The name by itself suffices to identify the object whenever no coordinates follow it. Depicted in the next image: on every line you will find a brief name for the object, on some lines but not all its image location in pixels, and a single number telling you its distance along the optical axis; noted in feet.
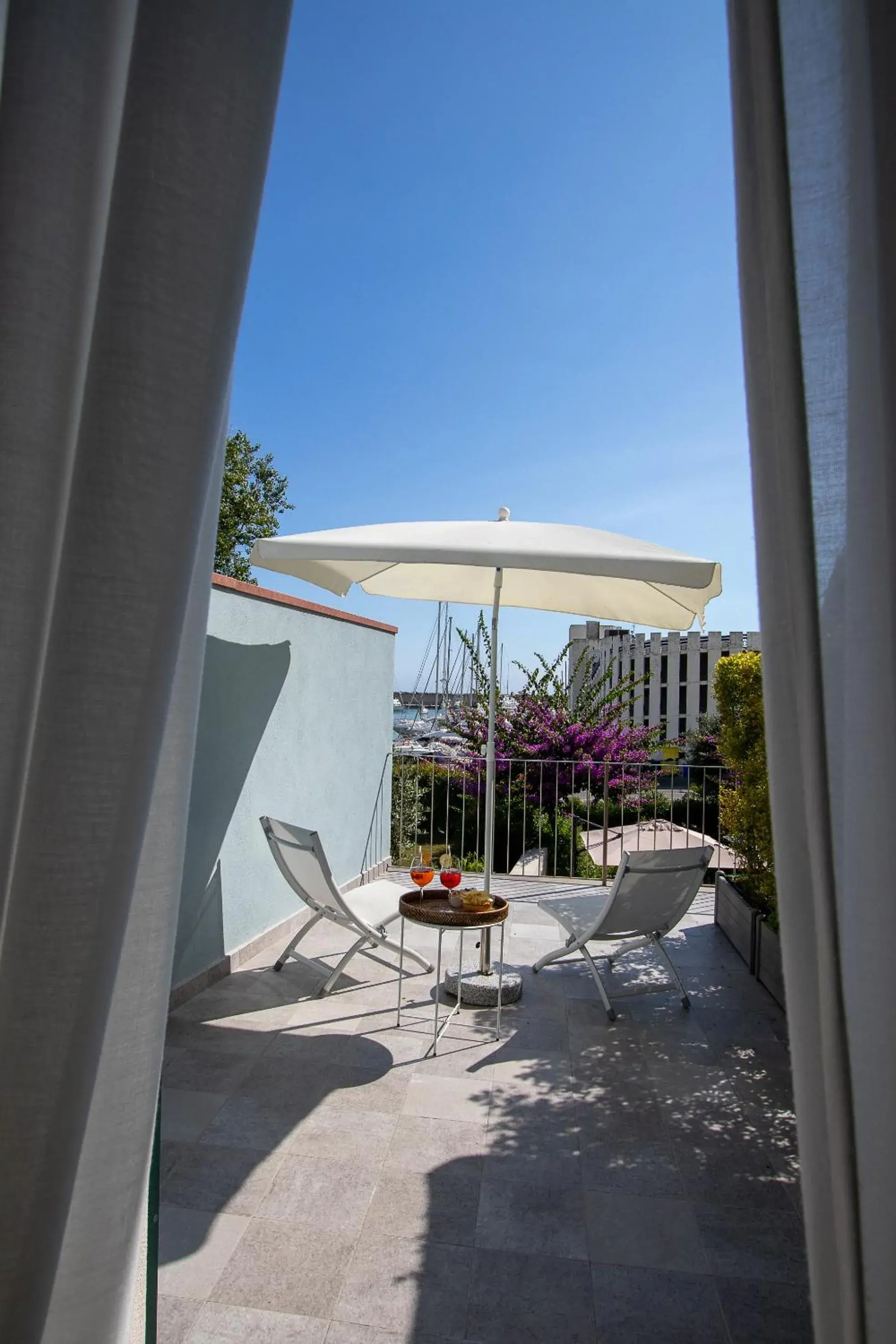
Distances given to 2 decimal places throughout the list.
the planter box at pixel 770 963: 12.94
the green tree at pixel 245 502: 56.49
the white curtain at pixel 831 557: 2.65
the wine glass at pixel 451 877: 12.00
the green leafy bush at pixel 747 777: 13.89
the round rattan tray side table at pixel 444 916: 11.27
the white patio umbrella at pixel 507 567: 10.91
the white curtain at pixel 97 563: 2.71
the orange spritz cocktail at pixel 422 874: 12.14
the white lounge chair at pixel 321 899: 12.07
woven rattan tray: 11.30
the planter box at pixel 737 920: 14.62
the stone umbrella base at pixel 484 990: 12.74
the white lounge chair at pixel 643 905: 12.02
